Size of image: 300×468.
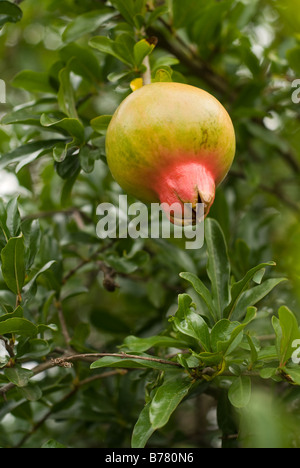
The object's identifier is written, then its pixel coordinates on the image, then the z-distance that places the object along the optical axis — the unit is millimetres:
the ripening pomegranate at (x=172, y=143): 764
